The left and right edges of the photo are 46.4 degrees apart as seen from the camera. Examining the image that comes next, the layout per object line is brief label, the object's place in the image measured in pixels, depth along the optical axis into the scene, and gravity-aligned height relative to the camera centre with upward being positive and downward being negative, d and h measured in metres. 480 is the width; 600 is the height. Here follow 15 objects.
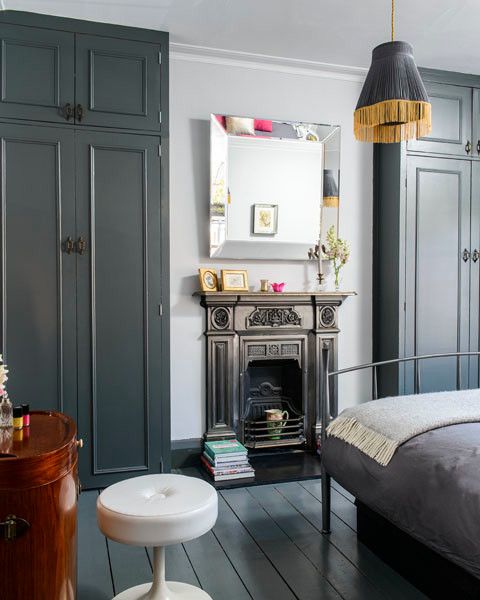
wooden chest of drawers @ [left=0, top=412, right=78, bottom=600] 1.57 -0.68
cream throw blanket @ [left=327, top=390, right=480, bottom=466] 2.20 -0.56
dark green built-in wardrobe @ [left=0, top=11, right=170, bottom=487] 3.19 +0.31
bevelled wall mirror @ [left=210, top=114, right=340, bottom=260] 3.81 +0.69
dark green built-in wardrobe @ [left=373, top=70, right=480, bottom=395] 3.97 +0.31
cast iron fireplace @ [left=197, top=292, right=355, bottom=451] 3.81 -0.54
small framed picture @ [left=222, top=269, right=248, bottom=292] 3.82 +0.02
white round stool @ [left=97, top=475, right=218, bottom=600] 1.84 -0.77
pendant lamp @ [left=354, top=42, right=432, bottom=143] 2.25 +0.78
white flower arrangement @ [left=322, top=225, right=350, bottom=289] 4.05 +0.25
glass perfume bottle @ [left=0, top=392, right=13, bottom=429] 1.91 -0.44
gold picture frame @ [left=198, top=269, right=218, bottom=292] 3.76 +0.03
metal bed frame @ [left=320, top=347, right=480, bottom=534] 2.70 -0.91
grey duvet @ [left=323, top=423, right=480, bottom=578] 1.74 -0.72
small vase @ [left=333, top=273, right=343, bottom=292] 4.08 +0.02
